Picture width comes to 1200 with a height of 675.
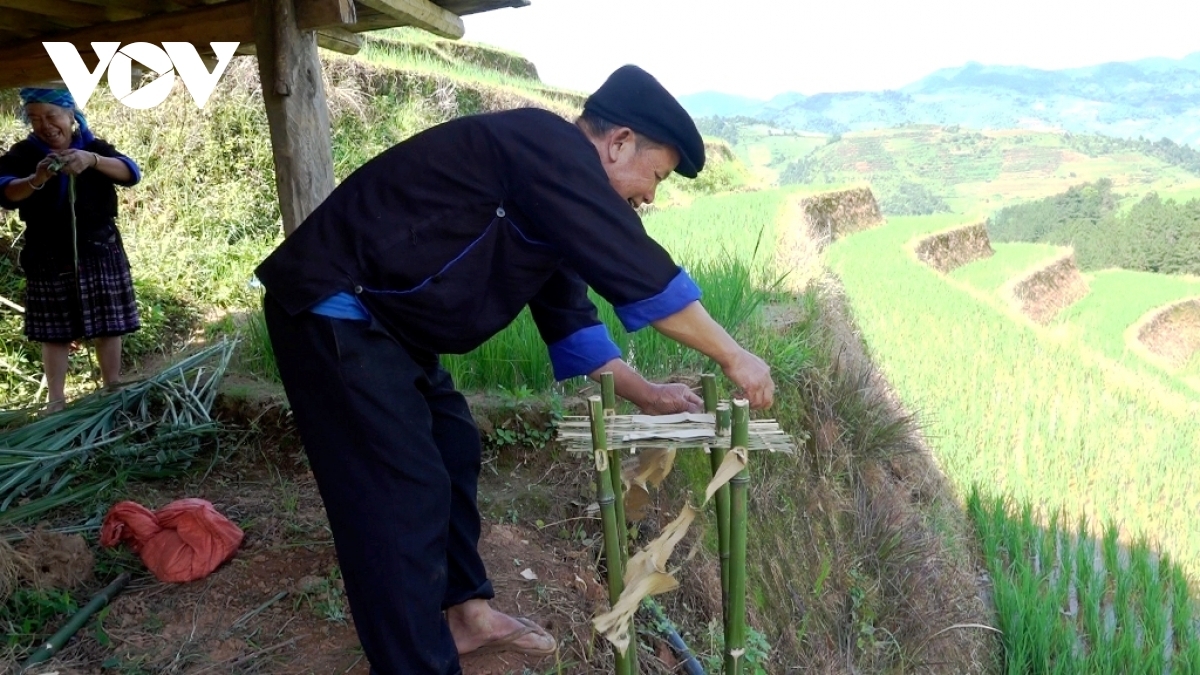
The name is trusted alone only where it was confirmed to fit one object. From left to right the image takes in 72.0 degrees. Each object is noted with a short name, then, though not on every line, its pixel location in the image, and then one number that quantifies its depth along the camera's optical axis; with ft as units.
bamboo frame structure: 4.41
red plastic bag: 7.23
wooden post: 8.57
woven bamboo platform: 4.47
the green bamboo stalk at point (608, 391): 5.26
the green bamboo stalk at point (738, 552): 4.33
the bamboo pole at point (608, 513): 4.45
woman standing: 10.11
